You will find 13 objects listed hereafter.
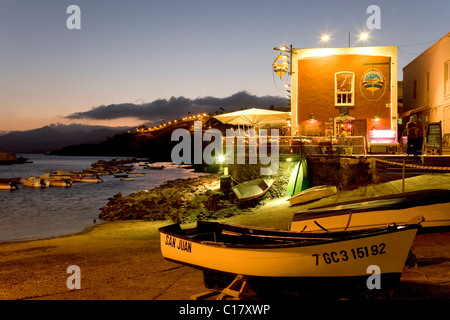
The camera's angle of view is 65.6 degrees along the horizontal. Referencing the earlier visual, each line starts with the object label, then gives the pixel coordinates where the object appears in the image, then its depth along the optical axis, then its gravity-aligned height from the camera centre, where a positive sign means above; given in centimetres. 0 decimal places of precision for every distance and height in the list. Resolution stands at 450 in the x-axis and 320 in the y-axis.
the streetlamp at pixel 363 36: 2116 +679
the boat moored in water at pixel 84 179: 5333 -466
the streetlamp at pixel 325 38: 2197 +692
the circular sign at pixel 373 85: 2064 +375
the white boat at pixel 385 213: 867 -168
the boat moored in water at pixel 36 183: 4706 -458
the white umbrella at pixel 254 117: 1928 +176
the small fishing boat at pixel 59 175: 4961 -394
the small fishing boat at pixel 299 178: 1634 -145
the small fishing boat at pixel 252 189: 1733 -207
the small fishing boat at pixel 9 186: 4456 -471
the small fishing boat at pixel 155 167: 9091 -498
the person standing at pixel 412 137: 1478 +45
